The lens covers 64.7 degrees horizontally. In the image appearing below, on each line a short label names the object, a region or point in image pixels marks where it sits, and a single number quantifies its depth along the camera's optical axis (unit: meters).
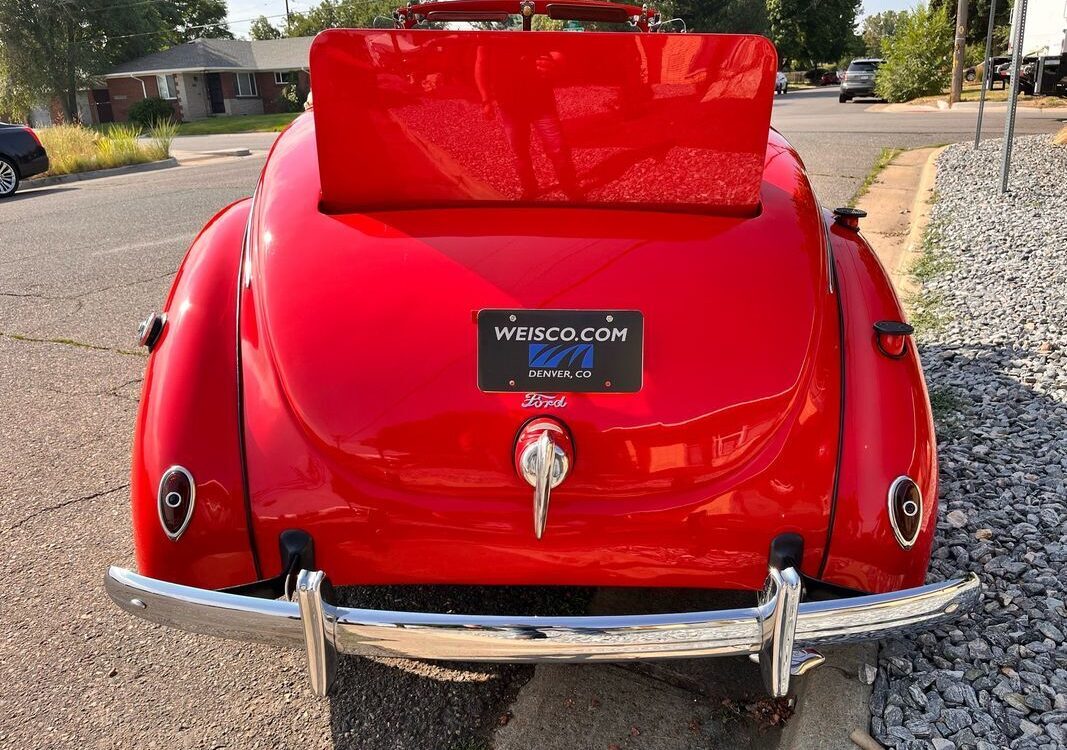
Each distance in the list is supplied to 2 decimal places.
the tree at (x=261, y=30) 77.00
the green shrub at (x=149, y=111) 43.06
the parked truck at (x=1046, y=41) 13.30
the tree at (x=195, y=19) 64.75
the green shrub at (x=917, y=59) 27.10
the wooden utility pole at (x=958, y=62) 23.55
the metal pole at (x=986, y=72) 8.93
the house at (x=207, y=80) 50.28
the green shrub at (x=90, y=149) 17.52
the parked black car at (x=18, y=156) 13.59
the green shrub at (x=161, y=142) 19.96
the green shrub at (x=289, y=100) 48.66
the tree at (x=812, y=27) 52.91
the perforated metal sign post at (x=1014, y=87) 7.23
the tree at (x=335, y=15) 65.25
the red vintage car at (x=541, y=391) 1.96
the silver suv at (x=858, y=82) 29.03
